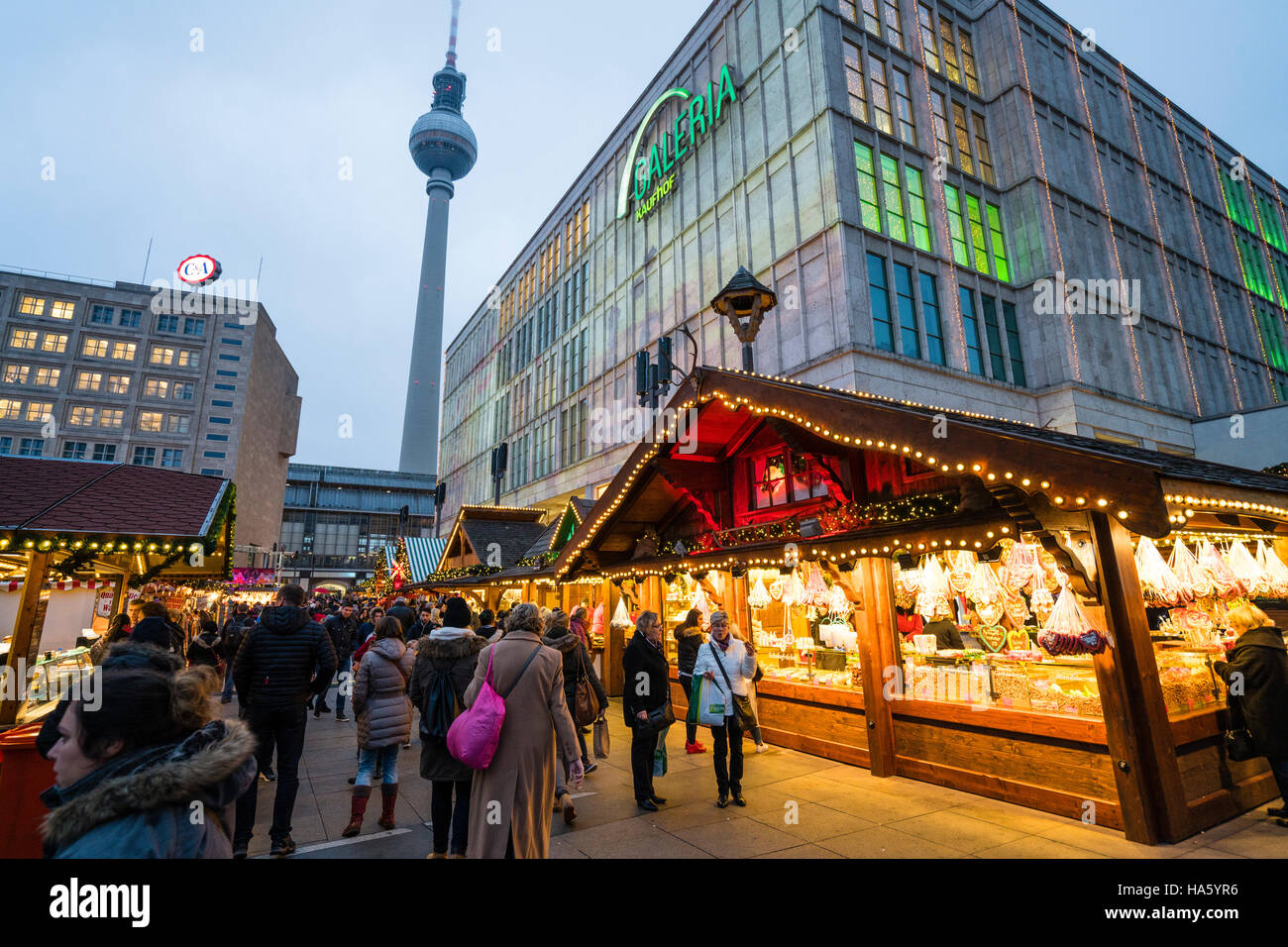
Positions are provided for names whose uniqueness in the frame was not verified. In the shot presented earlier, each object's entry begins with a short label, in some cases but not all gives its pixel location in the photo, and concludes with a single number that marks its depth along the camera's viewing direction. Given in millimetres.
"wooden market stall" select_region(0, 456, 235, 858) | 4695
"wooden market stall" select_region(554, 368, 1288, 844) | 5770
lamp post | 9562
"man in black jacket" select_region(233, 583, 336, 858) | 5684
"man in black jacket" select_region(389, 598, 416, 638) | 10352
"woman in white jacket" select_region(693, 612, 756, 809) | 6973
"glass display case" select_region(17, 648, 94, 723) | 5879
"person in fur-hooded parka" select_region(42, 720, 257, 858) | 1986
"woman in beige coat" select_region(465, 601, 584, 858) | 4457
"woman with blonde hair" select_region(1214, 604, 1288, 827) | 5852
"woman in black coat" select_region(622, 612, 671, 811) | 6867
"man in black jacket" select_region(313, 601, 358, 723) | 14406
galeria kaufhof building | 21766
